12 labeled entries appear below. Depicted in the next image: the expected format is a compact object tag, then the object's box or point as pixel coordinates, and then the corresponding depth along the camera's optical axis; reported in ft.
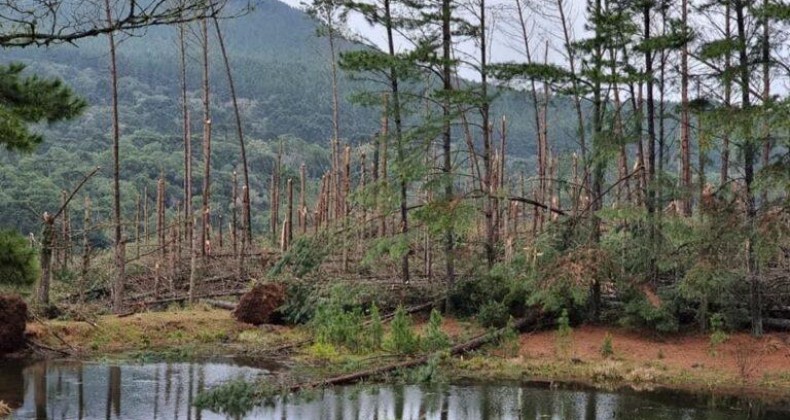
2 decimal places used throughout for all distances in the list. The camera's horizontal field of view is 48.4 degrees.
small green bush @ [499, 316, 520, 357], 58.18
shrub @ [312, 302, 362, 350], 56.08
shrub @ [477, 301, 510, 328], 64.18
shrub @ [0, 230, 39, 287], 36.81
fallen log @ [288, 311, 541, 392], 46.57
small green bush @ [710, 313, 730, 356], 56.18
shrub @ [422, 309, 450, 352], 54.65
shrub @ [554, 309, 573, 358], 57.52
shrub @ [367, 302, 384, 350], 55.93
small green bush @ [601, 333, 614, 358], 57.47
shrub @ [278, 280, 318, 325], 69.05
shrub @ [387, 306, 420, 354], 53.21
